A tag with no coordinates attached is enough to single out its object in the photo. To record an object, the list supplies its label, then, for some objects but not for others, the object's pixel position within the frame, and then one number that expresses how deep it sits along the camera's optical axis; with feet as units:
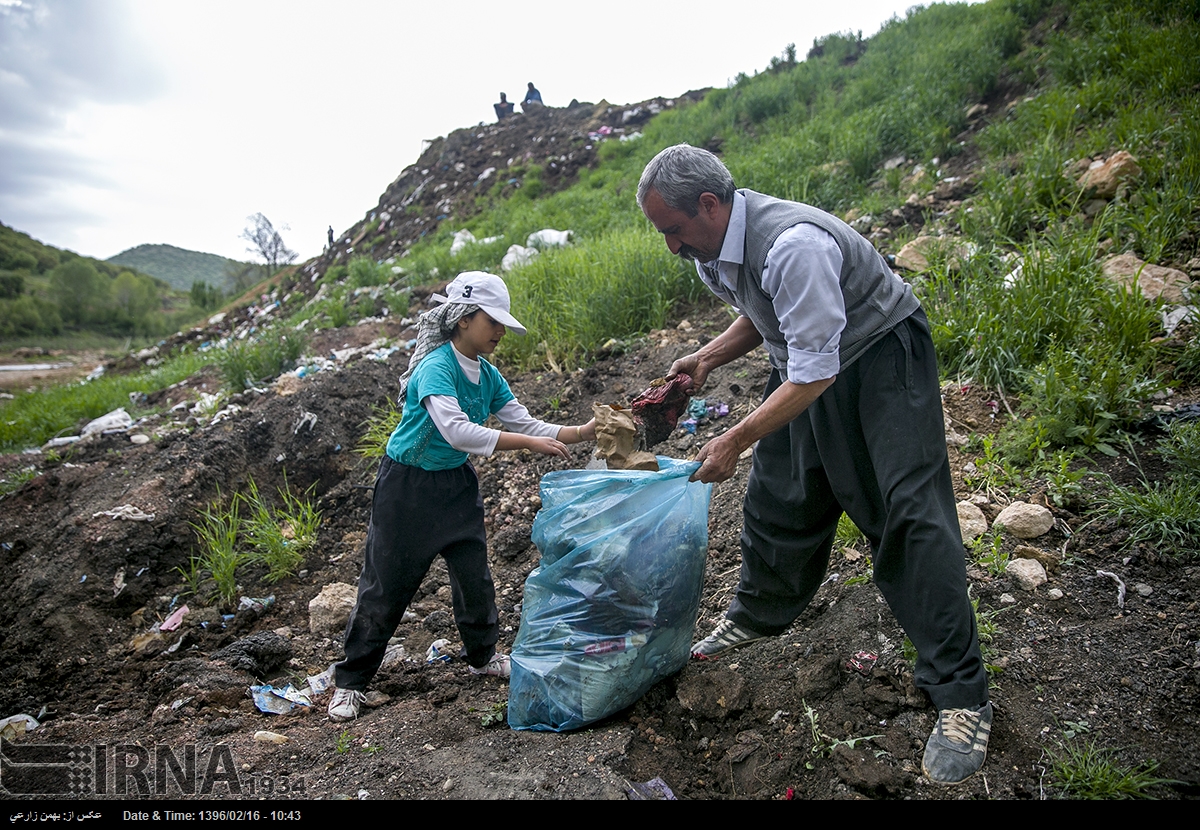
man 5.26
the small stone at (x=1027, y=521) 7.84
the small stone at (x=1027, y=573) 7.20
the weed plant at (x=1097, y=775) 4.89
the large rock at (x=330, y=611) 10.22
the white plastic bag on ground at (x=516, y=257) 22.43
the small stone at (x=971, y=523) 8.04
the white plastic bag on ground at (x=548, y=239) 24.52
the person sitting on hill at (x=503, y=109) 61.31
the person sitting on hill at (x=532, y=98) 60.68
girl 7.21
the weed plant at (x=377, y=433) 14.21
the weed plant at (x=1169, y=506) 7.29
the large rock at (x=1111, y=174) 12.66
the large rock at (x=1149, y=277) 10.46
